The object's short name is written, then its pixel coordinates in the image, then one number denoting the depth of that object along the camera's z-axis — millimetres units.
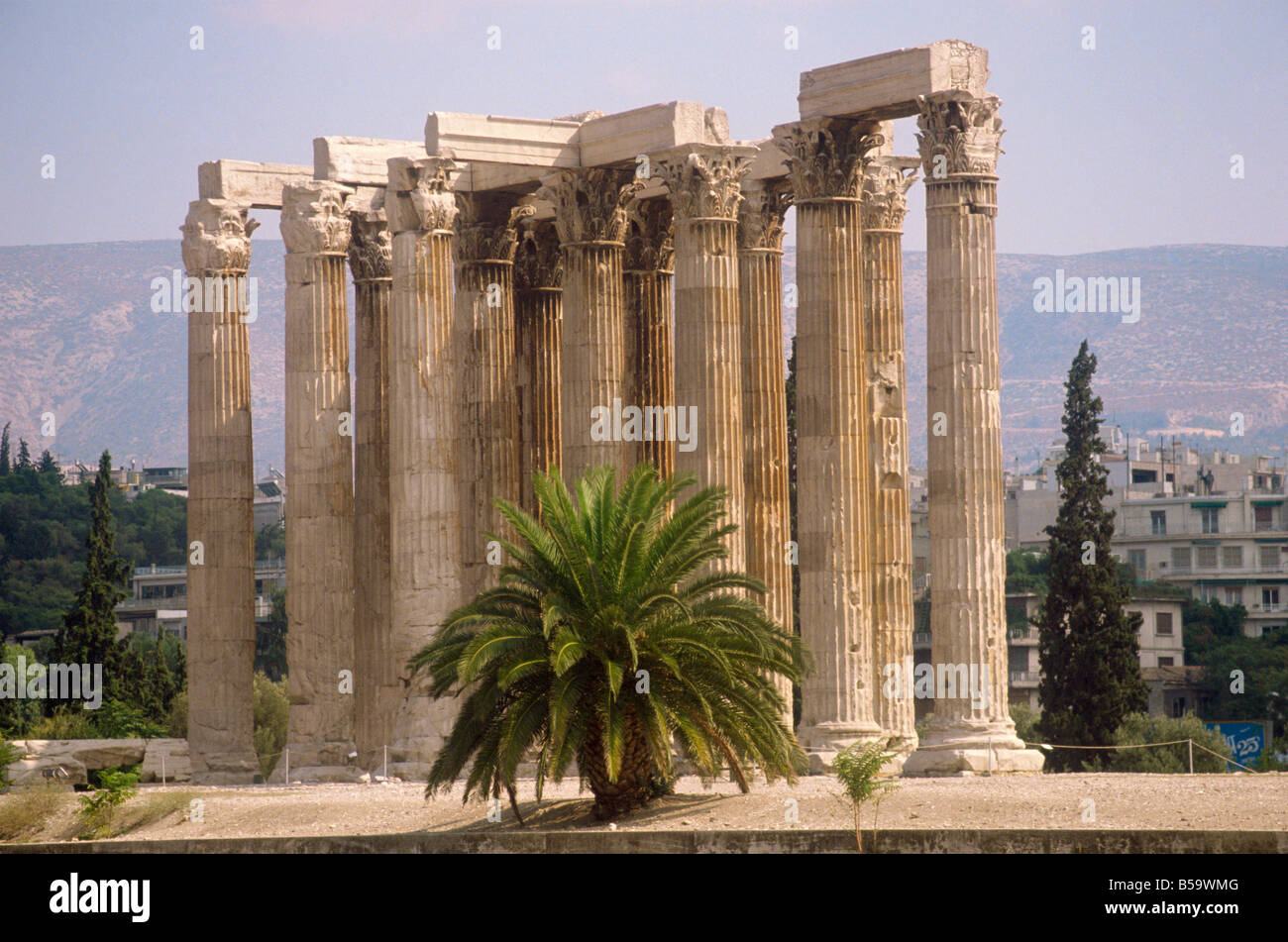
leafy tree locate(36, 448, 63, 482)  175500
